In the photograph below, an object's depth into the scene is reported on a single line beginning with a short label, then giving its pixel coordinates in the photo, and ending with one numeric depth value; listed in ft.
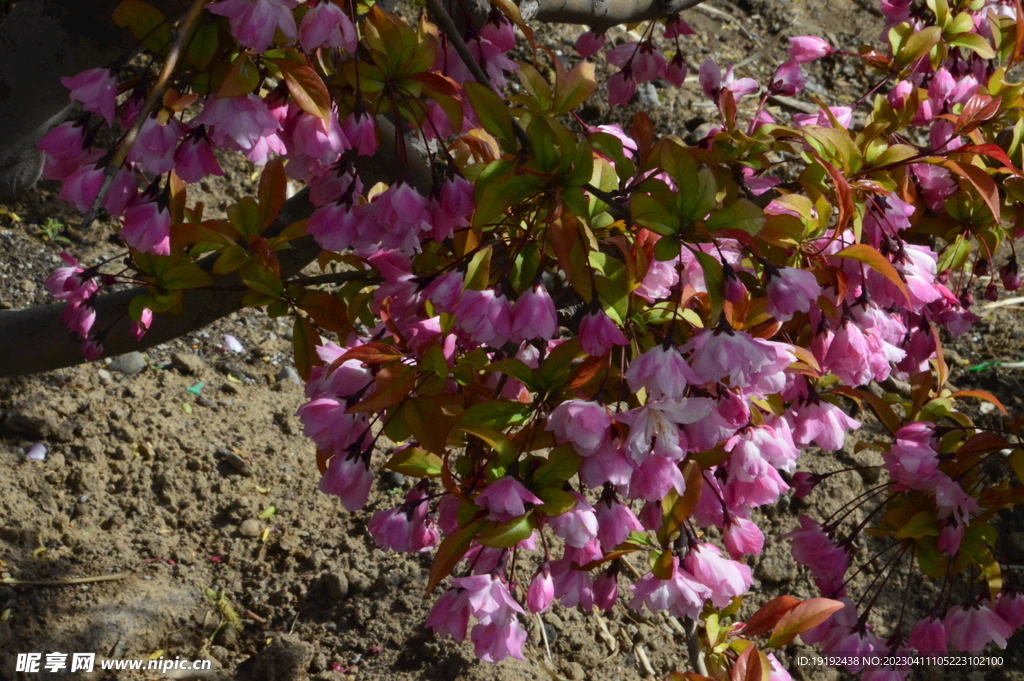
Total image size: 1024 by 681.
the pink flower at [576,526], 3.74
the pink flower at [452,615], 3.96
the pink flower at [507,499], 3.68
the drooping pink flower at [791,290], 3.62
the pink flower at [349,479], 3.91
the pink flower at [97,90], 3.67
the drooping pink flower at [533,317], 3.65
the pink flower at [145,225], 3.82
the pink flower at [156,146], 3.66
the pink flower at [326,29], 3.60
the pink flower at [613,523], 3.84
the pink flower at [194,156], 3.70
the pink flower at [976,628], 4.26
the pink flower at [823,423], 4.12
